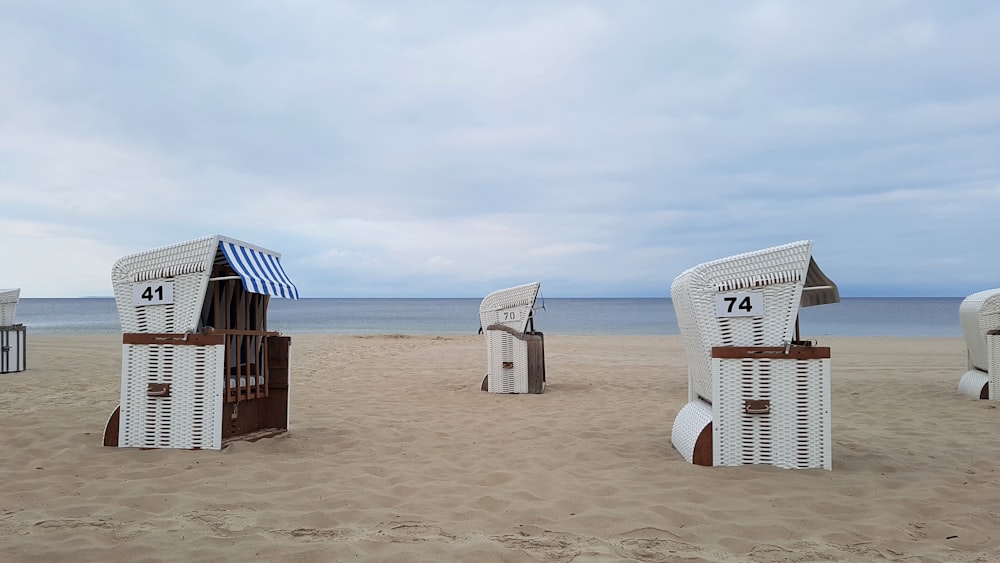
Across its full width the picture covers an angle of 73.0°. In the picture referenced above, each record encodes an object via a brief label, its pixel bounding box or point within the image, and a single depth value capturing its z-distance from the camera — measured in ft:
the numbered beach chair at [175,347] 18.58
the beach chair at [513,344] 33.32
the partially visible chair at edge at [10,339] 41.14
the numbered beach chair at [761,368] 16.48
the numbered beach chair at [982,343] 29.73
